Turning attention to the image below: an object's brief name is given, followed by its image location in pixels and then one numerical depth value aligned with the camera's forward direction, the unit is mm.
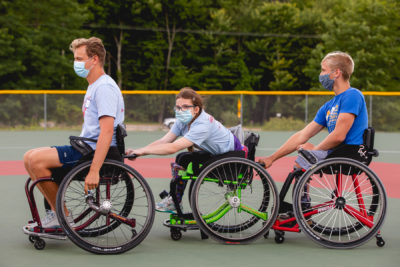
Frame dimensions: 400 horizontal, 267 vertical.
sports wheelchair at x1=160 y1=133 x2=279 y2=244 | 10163
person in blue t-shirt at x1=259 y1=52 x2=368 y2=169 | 10255
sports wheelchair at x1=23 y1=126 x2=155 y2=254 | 9536
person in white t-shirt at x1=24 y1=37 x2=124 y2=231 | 9618
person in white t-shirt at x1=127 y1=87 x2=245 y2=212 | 10365
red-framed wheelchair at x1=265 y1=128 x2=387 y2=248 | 9909
